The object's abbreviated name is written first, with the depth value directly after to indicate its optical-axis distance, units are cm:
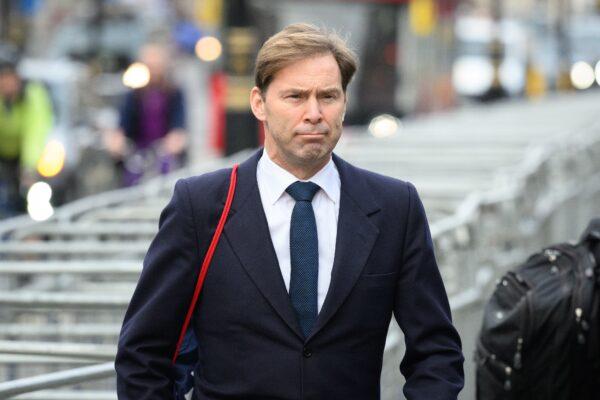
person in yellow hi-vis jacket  2004
